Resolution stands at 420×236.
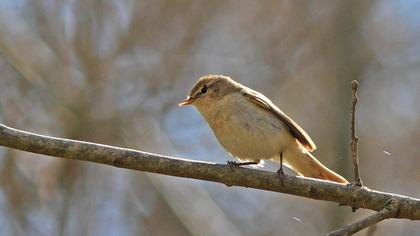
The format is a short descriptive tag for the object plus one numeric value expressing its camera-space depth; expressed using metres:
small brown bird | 9.93
